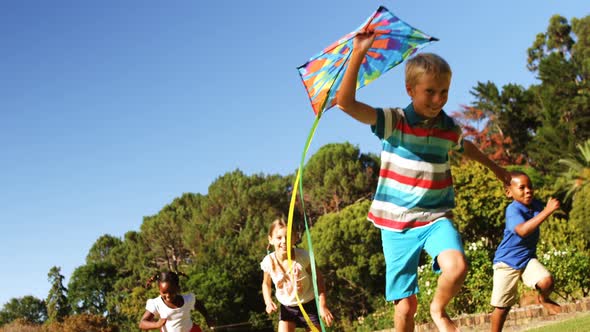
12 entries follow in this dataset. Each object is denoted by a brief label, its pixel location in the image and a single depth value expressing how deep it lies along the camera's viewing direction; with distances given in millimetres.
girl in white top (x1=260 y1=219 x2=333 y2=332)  5285
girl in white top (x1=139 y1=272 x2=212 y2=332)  6379
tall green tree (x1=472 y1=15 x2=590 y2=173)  29266
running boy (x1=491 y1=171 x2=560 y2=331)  5496
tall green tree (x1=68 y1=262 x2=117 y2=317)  40250
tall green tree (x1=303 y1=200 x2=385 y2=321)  21766
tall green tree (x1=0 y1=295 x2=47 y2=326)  42500
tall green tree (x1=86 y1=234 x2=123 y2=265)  45219
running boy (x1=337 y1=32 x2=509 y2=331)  3684
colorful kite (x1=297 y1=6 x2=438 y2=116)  3863
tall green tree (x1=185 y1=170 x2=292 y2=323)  25438
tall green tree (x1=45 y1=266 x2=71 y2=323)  37312
